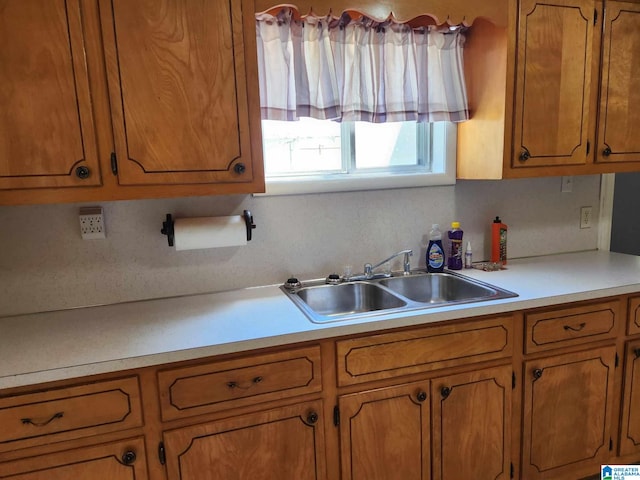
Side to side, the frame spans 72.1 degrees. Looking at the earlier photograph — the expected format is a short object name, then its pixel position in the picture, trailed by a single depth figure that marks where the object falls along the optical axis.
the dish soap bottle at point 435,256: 2.05
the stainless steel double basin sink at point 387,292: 1.81
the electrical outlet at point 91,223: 1.64
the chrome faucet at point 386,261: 1.98
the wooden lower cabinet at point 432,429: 1.51
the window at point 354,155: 1.93
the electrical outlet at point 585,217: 2.36
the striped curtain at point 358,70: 1.74
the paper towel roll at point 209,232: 1.67
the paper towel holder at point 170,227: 1.69
